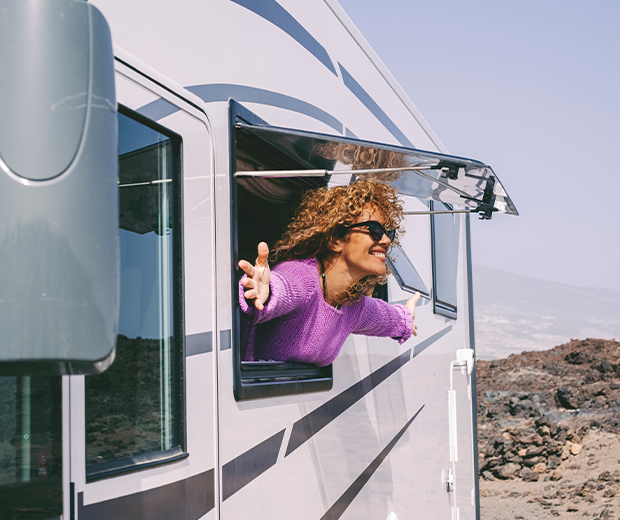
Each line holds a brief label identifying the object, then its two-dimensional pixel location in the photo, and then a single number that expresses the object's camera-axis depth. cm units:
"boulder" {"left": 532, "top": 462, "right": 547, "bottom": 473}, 1262
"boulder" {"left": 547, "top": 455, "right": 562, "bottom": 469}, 1277
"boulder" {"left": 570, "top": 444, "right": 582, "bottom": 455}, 1320
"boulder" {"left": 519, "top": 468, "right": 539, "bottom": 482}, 1234
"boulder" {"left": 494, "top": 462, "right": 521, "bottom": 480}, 1230
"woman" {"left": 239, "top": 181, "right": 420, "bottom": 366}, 204
